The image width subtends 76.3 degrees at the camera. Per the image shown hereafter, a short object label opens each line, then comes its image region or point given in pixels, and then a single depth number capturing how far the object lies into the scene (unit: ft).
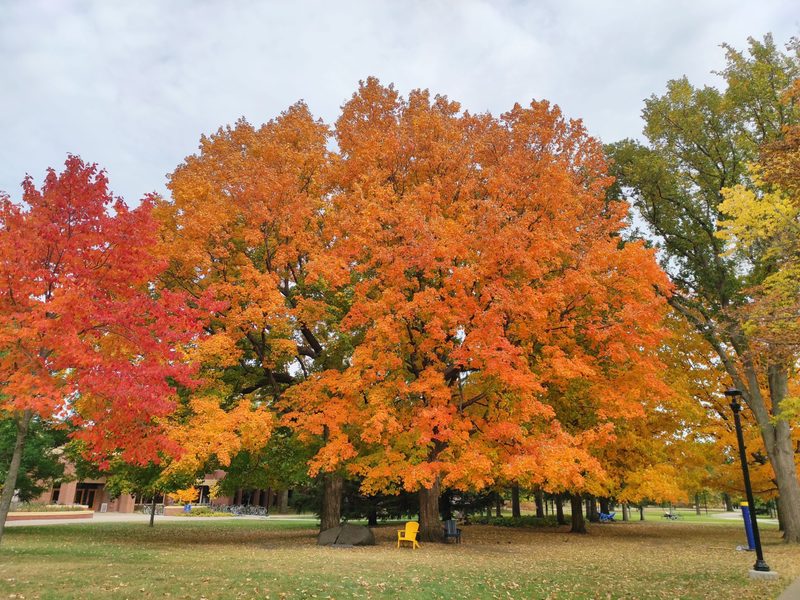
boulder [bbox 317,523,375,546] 58.59
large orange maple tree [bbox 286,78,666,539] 50.39
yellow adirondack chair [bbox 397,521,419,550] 56.44
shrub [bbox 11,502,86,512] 118.32
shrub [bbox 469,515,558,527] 120.04
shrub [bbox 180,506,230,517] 170.09
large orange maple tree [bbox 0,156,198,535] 32.48
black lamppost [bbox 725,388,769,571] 39.29
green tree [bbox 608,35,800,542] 65.41
